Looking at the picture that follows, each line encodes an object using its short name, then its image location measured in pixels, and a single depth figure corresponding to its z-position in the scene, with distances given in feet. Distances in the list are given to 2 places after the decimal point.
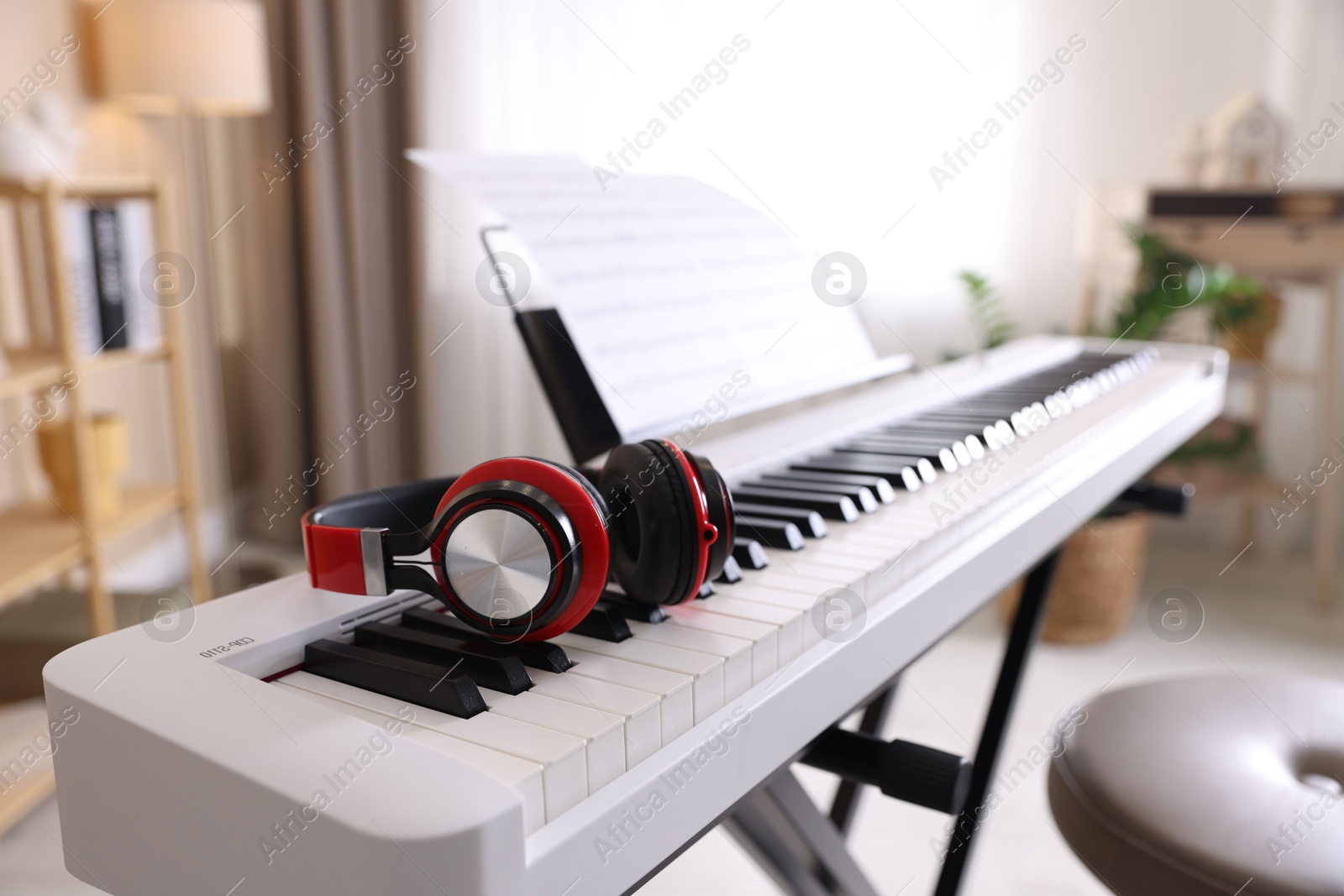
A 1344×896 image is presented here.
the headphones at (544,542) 1.86
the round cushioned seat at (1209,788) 2.76
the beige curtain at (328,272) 10.32
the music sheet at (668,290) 3.02
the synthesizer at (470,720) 1.50
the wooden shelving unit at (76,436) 6.32
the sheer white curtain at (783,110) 9.93
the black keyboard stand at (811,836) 3.15
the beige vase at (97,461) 7.00
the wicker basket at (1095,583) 8.33
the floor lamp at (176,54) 8.02
